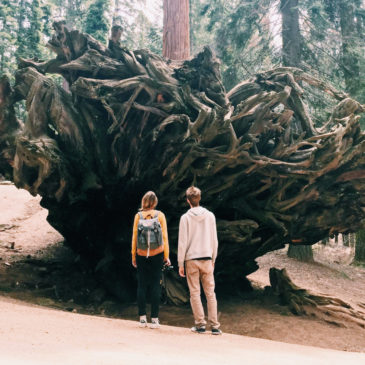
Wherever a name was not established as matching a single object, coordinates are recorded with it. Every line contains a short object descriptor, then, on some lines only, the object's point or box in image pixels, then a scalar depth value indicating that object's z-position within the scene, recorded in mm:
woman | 5668
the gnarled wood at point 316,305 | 9102
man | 5742
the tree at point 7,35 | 26781
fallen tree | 8297
